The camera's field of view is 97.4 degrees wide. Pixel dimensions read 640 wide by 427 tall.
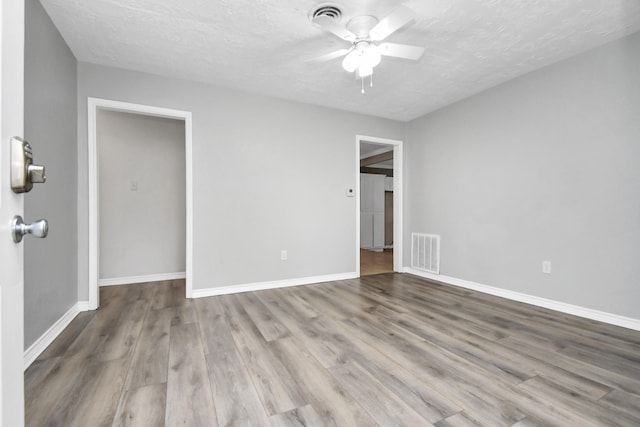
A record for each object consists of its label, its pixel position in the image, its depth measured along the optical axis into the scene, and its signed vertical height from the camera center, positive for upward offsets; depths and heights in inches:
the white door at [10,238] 21.3 -2.0
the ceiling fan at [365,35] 73.4 +49.5
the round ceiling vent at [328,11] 78.1 +57.1
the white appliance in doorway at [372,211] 303.3 +0.7
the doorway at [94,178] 108.9 +13.2
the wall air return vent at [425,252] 157.9 -23.8
